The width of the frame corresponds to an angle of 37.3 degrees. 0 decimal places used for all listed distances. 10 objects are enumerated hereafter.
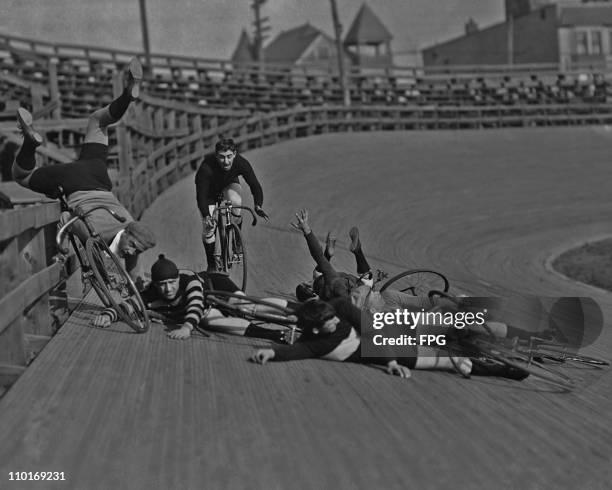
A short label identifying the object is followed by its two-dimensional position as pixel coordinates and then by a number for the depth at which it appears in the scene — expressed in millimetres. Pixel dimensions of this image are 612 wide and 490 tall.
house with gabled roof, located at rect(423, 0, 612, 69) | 68625
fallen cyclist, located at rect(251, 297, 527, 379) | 6258
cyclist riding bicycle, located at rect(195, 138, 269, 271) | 8625
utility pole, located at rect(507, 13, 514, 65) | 59438
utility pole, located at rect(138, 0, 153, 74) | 50750
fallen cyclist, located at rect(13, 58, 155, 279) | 7445
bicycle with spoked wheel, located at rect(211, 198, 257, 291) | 9180
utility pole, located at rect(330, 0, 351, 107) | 42094
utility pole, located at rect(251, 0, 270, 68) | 66500
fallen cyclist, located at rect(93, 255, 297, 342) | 6875
